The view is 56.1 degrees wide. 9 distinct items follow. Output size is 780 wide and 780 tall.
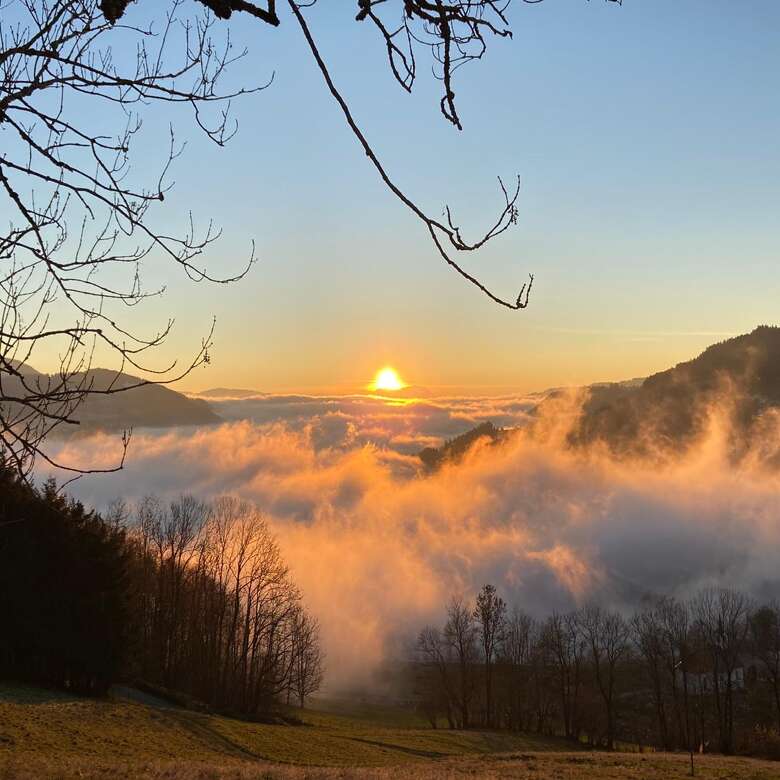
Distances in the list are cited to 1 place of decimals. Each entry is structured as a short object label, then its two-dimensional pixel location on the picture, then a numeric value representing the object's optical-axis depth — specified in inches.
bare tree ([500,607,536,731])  2869.1
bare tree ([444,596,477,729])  2923.2
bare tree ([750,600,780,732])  2938.2
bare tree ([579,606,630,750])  3253.0
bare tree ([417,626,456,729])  2952.8
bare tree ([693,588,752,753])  2950.8
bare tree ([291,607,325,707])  2620.6
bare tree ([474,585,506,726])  3174.2
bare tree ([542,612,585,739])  2755.9
